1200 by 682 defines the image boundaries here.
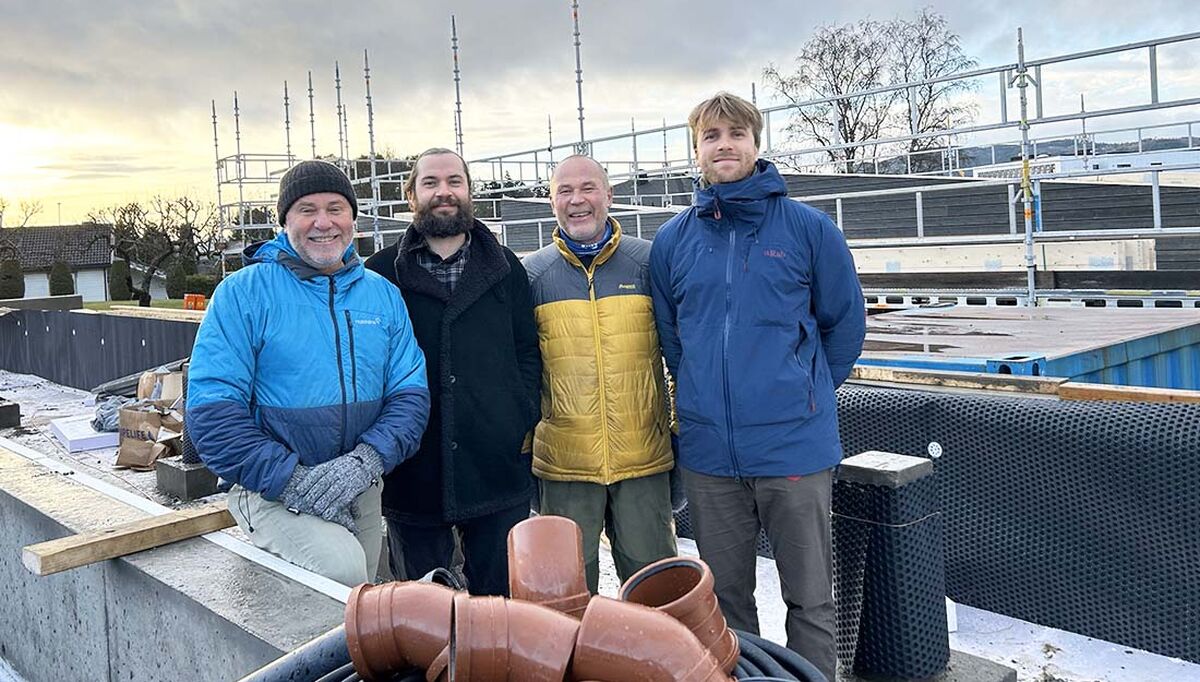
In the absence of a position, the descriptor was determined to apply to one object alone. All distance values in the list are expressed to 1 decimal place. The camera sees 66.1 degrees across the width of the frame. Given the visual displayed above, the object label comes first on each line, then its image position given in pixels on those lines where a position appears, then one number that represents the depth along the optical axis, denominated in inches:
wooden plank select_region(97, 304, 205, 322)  532.4
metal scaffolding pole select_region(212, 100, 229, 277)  1294.3
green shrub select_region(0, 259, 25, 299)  2203.5
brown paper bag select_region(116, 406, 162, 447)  371.2
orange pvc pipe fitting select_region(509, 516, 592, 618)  83.5
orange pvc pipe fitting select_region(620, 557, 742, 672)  78.3
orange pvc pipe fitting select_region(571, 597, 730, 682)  68.6
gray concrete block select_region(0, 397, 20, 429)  457.7
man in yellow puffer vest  133.1
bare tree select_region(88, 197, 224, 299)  2532.0
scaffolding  380.2
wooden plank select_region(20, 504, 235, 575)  125.3
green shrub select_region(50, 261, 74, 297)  2354.8
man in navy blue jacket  118.7
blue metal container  200.8
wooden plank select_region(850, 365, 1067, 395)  170.9
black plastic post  129.0
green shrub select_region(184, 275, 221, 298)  1945.1
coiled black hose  81.3
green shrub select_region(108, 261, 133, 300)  2393.0
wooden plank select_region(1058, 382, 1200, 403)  157.0
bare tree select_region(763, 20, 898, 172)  1742.1
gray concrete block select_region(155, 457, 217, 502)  331.3
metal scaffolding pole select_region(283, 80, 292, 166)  1300.4
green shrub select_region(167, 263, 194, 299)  2164.6
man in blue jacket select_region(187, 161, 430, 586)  113.6
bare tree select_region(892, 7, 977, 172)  1722.4
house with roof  2706.7
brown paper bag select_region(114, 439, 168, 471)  368.8
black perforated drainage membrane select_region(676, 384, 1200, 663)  140.9
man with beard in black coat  133.4
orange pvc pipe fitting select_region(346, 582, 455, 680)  77.1
